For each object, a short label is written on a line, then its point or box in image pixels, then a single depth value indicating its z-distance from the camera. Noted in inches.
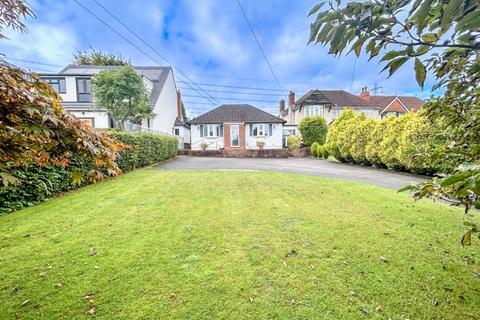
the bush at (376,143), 498.3
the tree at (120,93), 623.4
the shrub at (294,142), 992.2
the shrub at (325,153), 784.9
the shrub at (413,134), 382.9
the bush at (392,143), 444.1
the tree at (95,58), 1295.5
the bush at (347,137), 596.7
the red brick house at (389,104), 1392.7
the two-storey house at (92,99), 776.9
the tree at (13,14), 75.5
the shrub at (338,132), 652.1
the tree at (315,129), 967.6
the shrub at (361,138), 550.3
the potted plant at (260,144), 1052.8
